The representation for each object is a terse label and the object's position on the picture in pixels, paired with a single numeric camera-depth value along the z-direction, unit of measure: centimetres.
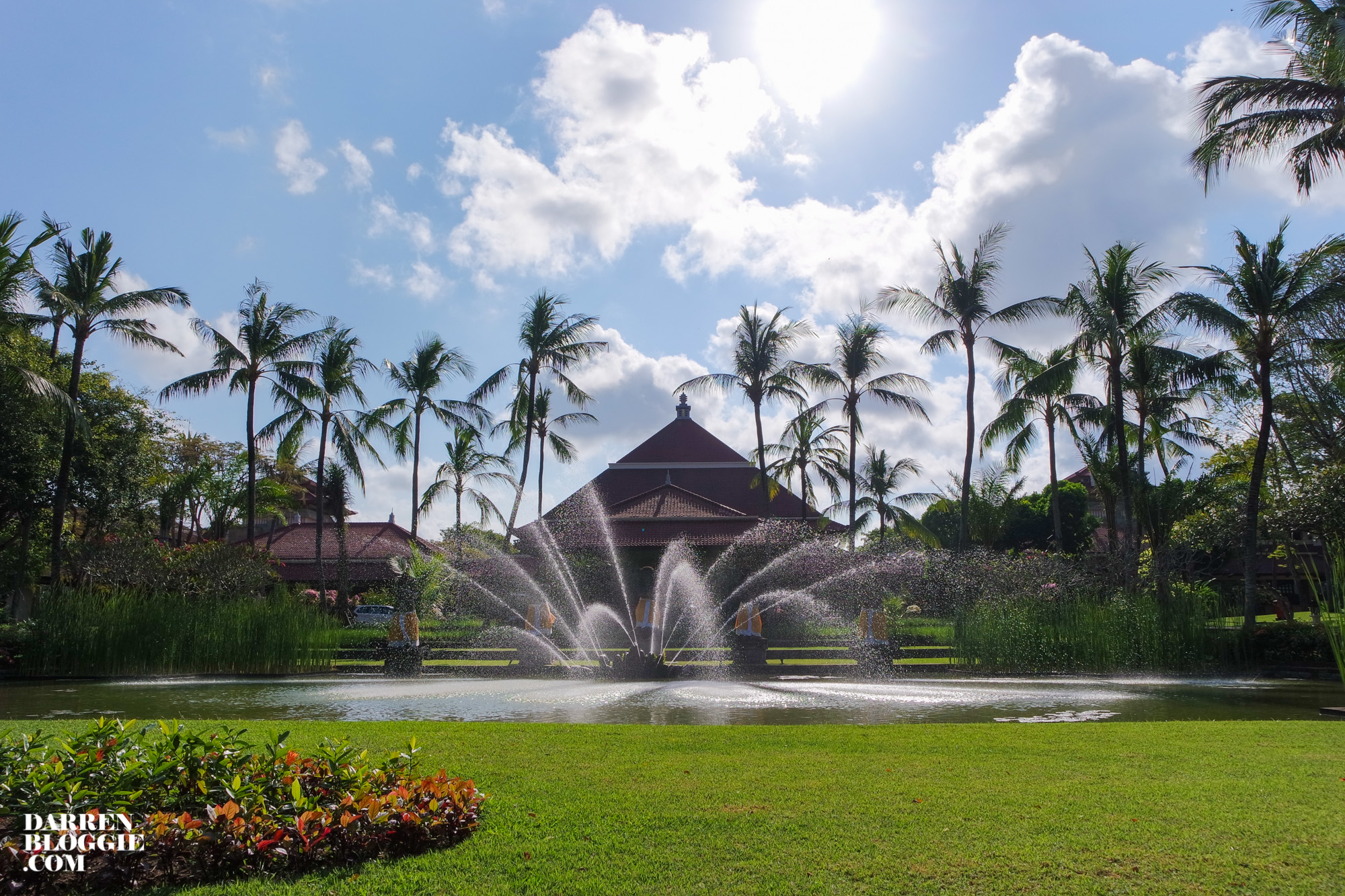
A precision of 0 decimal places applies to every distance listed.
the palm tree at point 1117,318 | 2406
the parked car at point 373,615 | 3603
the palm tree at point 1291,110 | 1512
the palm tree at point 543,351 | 3253
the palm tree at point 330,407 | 3238
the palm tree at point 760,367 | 3098
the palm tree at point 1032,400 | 2669
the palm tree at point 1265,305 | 2070
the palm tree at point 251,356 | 2925
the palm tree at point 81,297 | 2230
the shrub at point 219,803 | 426
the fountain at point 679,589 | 2293
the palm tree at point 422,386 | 3631
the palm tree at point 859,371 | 3153
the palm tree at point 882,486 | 4100
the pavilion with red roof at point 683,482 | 3431
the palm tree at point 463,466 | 3912
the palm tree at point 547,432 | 3794
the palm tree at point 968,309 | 2819
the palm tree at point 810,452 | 3375
